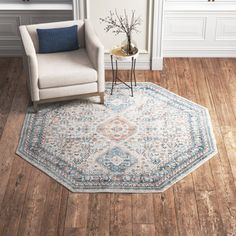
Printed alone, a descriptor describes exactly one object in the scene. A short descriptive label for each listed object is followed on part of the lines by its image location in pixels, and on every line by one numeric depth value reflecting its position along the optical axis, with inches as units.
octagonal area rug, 181.3
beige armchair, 204.7
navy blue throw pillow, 218.2
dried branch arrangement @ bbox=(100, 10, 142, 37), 230.4
